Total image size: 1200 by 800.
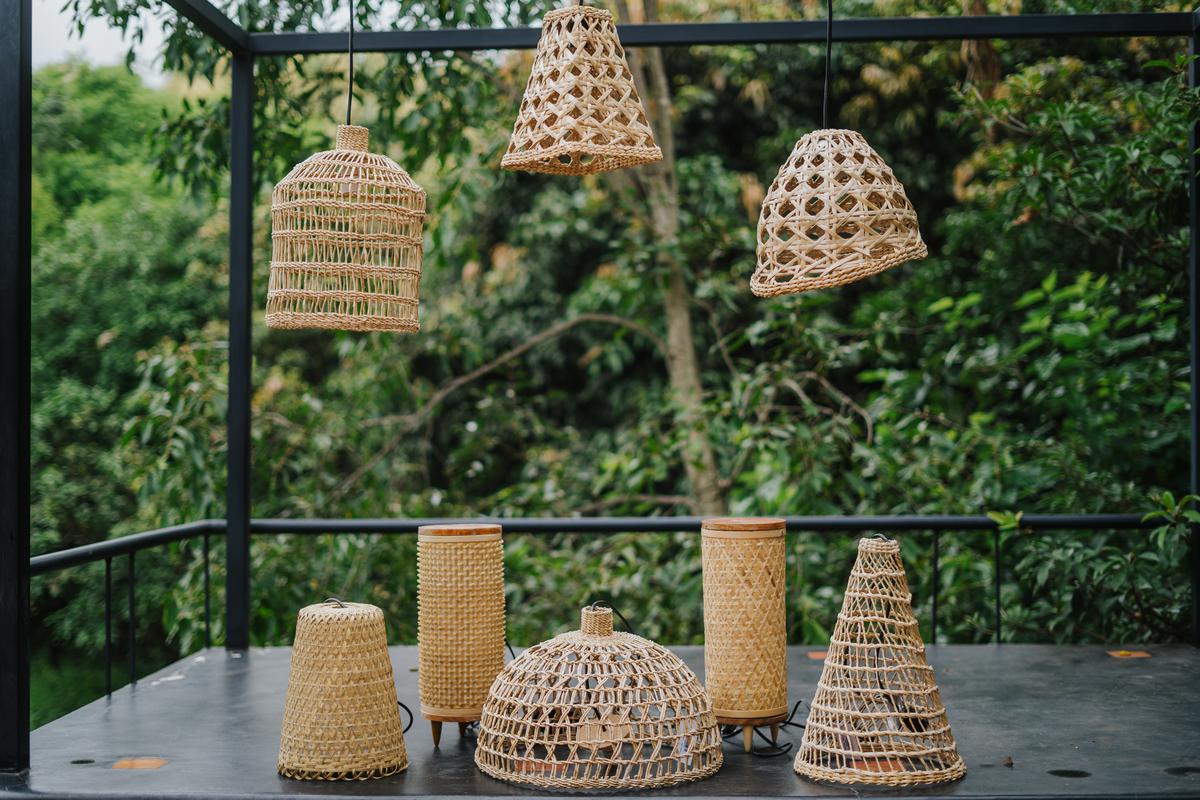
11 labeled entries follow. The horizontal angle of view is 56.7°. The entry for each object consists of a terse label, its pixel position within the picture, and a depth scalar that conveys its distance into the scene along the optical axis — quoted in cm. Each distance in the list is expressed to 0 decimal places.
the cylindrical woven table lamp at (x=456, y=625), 250
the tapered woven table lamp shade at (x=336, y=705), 226
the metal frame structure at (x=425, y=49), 332
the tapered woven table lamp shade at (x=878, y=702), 222
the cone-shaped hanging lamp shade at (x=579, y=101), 224
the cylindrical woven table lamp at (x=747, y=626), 242
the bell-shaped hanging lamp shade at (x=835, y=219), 223
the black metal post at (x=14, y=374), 226
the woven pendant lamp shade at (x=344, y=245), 254
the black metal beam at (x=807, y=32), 333
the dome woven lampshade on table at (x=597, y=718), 219
